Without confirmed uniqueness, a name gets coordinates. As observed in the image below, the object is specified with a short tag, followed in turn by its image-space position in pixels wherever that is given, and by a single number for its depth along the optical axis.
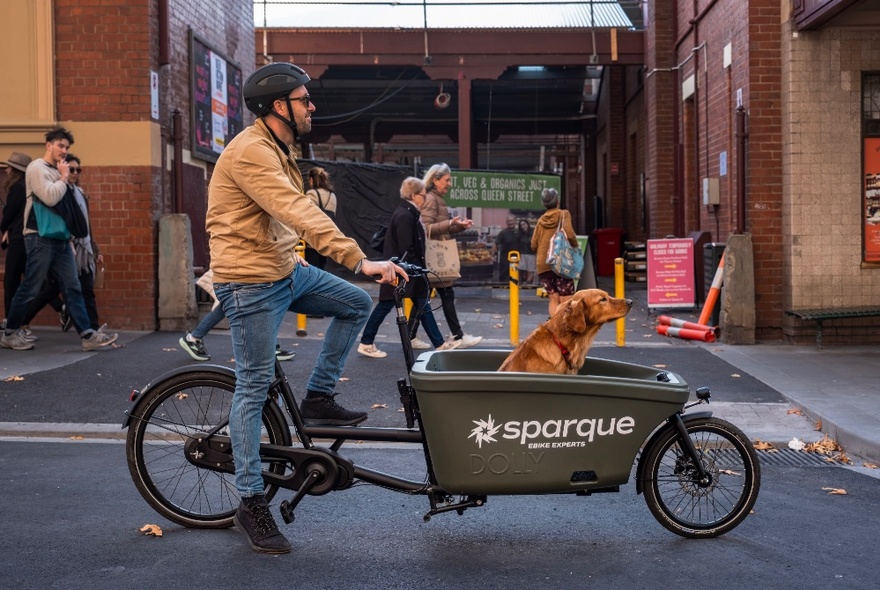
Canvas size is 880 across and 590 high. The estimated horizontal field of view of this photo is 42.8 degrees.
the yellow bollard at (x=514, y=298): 11.87
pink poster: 14.45
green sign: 18.53
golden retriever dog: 5.10
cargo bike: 4.52
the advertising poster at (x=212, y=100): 14.76
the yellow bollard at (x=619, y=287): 11.98
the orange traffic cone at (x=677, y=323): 12.61
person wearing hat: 10.92
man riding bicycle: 4.65
